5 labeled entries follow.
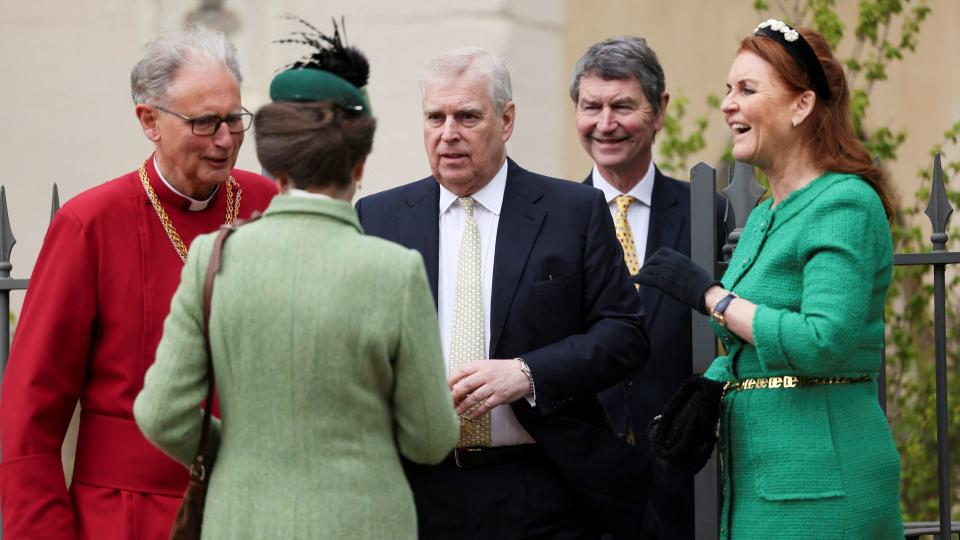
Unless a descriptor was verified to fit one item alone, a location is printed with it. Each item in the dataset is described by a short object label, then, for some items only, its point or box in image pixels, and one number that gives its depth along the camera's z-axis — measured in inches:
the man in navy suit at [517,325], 287.1
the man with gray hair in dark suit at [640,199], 341.4
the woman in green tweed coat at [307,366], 214.5
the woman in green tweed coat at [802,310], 257.1
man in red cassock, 260.5
